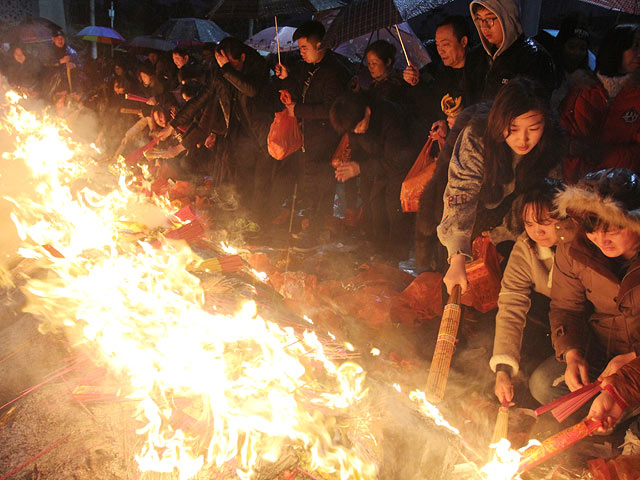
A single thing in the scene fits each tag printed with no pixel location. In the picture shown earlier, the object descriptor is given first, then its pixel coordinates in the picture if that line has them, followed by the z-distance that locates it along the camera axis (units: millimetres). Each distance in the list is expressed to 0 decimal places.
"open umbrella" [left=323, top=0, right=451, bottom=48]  4996
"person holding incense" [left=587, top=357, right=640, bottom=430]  2699
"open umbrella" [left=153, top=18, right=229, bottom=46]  12953
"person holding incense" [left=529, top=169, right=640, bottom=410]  2811
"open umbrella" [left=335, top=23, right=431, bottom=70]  6879
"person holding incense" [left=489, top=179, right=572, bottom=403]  3385
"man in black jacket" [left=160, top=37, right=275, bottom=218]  6922
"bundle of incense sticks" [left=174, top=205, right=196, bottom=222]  5840
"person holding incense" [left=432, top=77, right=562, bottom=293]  3469
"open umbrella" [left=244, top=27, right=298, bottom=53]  9039
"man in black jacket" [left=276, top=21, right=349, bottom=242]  6210
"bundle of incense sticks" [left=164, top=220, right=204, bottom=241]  4707
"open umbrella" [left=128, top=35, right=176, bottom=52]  14489
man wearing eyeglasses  3828
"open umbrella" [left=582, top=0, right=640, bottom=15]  3797
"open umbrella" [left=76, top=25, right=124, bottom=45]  15305
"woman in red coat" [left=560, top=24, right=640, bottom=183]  3498
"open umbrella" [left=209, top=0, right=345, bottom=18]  6176
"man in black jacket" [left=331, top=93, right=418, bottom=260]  5895
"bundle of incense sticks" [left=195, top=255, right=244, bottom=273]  4152
